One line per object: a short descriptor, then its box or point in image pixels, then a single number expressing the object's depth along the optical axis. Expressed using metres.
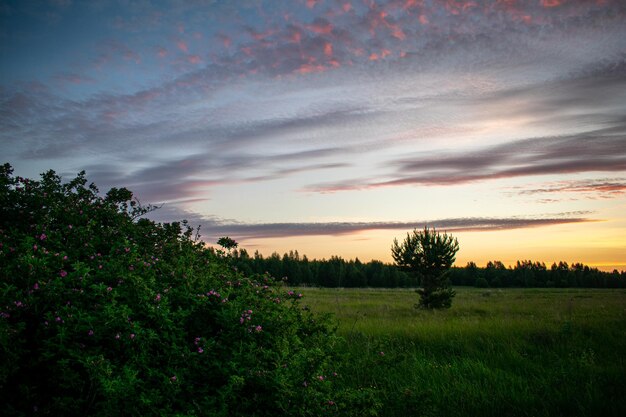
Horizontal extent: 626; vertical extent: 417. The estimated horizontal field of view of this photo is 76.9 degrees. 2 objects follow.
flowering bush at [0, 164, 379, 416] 3.48
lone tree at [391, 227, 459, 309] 20.69
